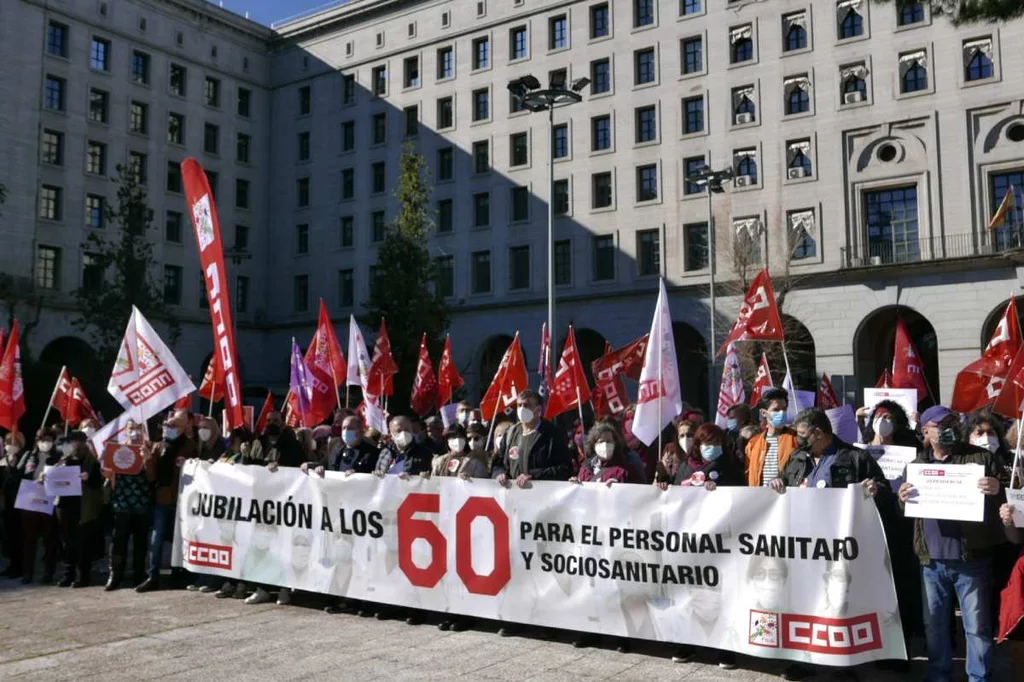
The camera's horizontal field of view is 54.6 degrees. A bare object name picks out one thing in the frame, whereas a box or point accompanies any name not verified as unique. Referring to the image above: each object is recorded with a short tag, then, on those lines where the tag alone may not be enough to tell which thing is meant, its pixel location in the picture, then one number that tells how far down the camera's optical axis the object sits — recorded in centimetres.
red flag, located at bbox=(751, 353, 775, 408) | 1626
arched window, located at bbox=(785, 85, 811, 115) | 3856
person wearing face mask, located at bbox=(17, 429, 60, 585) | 1198
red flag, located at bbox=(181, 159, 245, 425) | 1059
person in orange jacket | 859
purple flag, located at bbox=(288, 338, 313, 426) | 1681
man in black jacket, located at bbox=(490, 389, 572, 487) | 913
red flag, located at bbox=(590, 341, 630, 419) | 1686
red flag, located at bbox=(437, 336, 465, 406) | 1962
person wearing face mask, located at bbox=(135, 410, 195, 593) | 1101
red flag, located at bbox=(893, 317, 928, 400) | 1792
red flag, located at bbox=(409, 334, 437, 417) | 2036
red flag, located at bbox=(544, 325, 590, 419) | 1488
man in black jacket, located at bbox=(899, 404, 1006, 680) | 645
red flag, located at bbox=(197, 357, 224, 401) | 1530
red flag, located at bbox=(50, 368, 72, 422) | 1564
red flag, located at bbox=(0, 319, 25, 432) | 1438
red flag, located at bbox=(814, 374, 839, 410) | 1817
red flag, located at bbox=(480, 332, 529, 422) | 1606
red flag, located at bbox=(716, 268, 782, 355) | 1298
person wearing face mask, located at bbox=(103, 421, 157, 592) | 1111
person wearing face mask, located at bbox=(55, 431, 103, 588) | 1153
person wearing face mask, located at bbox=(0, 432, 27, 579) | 1263
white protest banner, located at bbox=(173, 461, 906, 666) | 695
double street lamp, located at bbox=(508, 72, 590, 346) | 2131
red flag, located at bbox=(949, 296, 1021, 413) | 1426
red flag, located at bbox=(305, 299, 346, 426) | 1653
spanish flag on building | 2144
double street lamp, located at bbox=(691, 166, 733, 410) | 3017
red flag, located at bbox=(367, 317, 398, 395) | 1866
